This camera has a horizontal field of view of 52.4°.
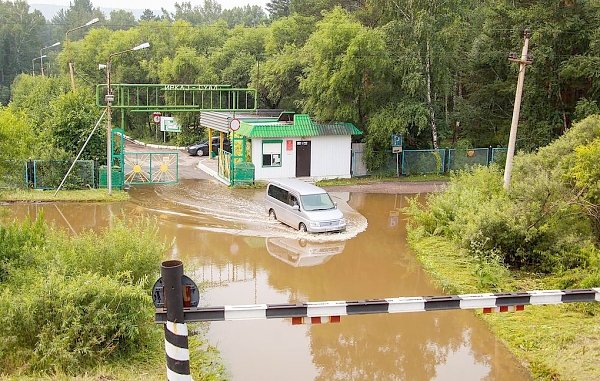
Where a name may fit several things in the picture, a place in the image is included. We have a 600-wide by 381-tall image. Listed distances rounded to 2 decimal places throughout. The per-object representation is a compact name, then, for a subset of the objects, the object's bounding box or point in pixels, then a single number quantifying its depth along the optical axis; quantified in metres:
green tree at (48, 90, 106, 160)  25.17
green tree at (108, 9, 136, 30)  115.19
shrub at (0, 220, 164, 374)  8.97
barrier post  5.59
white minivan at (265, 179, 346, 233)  19.00
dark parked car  37.19
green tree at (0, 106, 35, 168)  18.80
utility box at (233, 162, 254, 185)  27.12
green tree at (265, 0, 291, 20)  82.50
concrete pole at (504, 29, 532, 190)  17.27
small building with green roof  27.64
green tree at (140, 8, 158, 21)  140.25
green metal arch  29.53
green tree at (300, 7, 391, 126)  27.86
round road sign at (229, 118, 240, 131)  27.36
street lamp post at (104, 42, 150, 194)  22.86
